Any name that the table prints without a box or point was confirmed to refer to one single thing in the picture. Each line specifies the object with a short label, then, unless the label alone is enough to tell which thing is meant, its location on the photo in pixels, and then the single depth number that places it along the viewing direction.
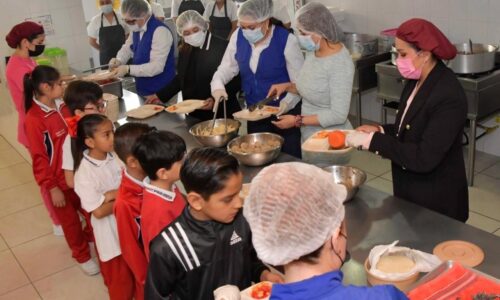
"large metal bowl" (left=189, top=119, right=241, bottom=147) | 2.91
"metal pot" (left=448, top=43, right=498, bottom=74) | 3.74
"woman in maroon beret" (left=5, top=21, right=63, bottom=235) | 3.69
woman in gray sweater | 2.63
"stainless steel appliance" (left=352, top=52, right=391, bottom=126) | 4.65
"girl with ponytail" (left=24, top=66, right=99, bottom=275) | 3.05
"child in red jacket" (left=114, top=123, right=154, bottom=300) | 2.15
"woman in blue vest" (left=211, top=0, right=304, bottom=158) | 3.17
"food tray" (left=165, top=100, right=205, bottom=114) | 3.41
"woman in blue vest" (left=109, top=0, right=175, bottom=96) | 4.00
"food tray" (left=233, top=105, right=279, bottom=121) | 3.04
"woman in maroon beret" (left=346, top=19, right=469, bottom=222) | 2.03
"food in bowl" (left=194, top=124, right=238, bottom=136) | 3.06
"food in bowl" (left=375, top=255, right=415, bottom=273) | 1.67
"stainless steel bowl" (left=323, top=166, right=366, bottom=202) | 2.20
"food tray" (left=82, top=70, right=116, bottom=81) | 4.11
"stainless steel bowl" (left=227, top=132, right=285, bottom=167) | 2.60
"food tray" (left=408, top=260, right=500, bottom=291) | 1.57
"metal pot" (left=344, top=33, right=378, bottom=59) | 4.71
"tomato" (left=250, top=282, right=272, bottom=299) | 1.57
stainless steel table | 1.76
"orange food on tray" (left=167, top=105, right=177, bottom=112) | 3.49
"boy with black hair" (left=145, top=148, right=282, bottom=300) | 1.63
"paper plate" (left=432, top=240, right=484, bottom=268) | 1.69
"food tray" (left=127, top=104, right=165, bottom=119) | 3.57
